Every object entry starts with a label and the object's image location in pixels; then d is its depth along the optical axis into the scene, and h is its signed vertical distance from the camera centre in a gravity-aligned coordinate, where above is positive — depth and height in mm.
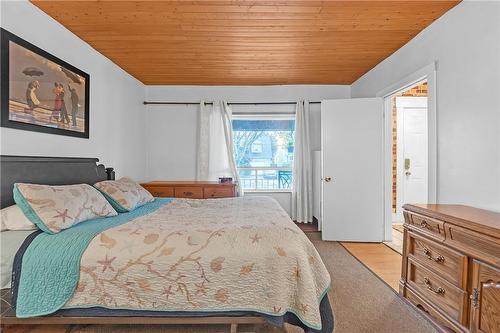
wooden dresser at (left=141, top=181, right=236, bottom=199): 3828 -344
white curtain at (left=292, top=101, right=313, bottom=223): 4453 +31
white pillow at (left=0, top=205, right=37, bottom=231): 1695 -350
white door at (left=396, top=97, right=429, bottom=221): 4789 +288
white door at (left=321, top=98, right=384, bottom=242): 3758 -42
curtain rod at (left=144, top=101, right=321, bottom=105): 4512 +1033
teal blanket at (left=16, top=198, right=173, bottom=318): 1525 -632
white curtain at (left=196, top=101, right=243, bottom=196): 4488 +354
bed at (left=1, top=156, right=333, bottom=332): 1533 -659
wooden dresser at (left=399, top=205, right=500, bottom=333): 1450 -617
